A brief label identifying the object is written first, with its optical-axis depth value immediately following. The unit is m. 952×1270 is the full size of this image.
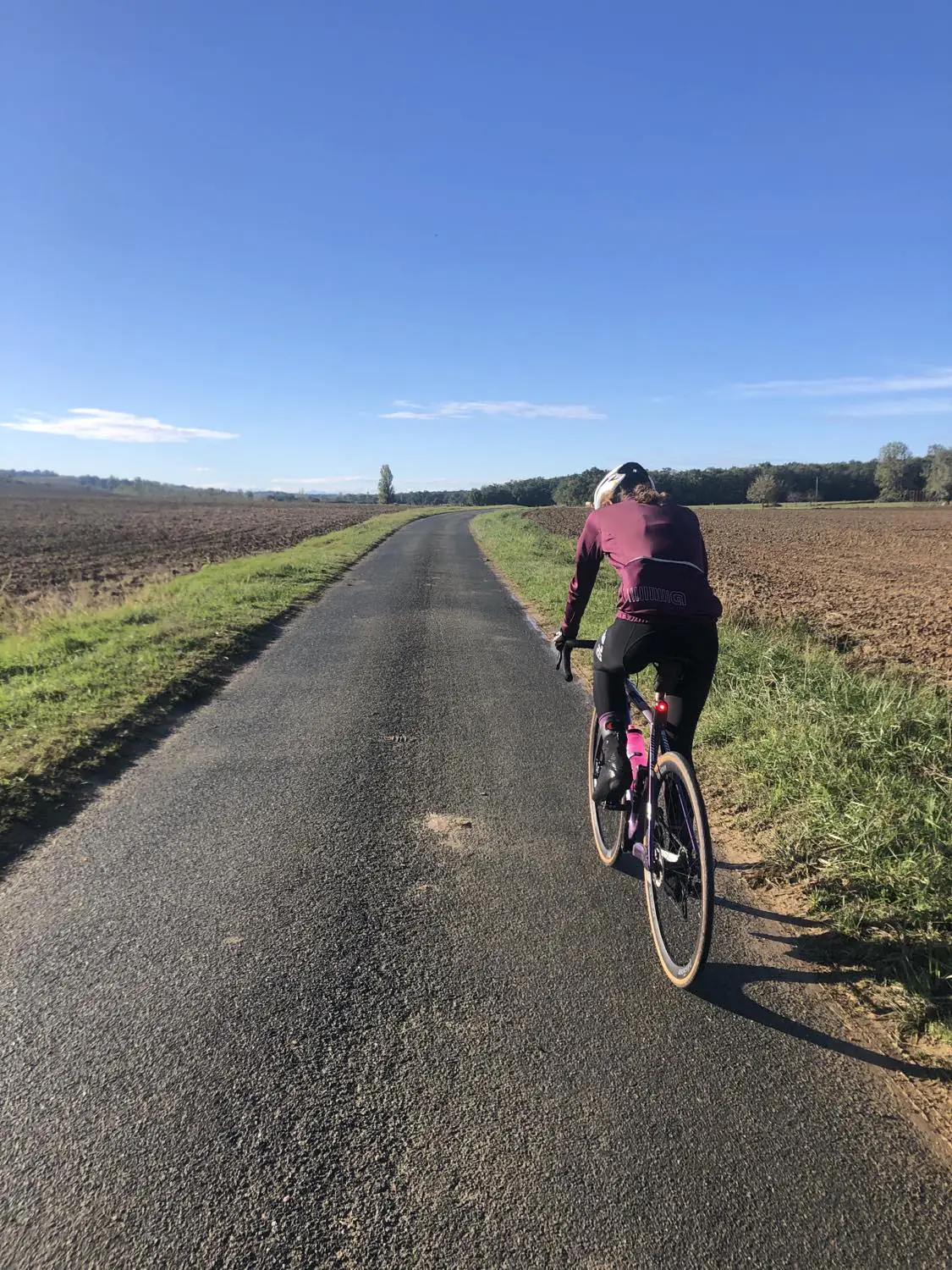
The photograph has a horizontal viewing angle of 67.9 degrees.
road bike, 2.74
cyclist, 3.14
